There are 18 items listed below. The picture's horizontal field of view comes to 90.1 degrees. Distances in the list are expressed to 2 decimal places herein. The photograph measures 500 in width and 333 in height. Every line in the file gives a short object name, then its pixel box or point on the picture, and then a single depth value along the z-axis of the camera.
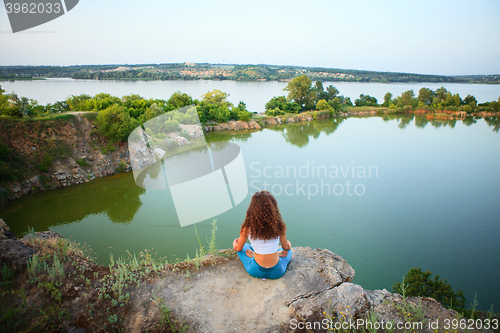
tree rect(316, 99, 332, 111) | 39.00
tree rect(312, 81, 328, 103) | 43.97
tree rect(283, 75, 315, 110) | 42.00
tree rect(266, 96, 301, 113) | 36.09
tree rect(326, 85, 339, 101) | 43.59
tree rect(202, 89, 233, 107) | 30.31
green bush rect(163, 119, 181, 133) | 17.76
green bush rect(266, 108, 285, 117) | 33.16
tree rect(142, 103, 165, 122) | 18.12
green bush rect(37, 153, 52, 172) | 11.09
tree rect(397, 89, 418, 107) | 42.91
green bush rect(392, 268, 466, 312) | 4.19
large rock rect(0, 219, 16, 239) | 6.39
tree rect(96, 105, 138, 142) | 13.27
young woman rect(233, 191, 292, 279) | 3.18
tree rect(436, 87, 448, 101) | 44.23
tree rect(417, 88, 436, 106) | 45.31
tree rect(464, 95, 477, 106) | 36.98
